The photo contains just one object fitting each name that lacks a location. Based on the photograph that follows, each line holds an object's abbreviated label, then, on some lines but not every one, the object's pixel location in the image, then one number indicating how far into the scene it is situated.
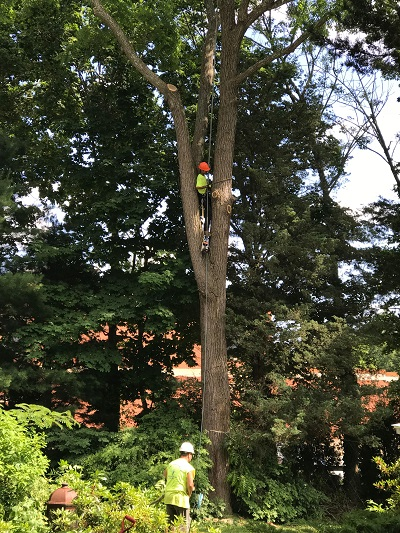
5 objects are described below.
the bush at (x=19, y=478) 6.36
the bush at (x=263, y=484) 11.57
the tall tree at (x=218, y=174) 12.01
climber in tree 12.28
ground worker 7.44
